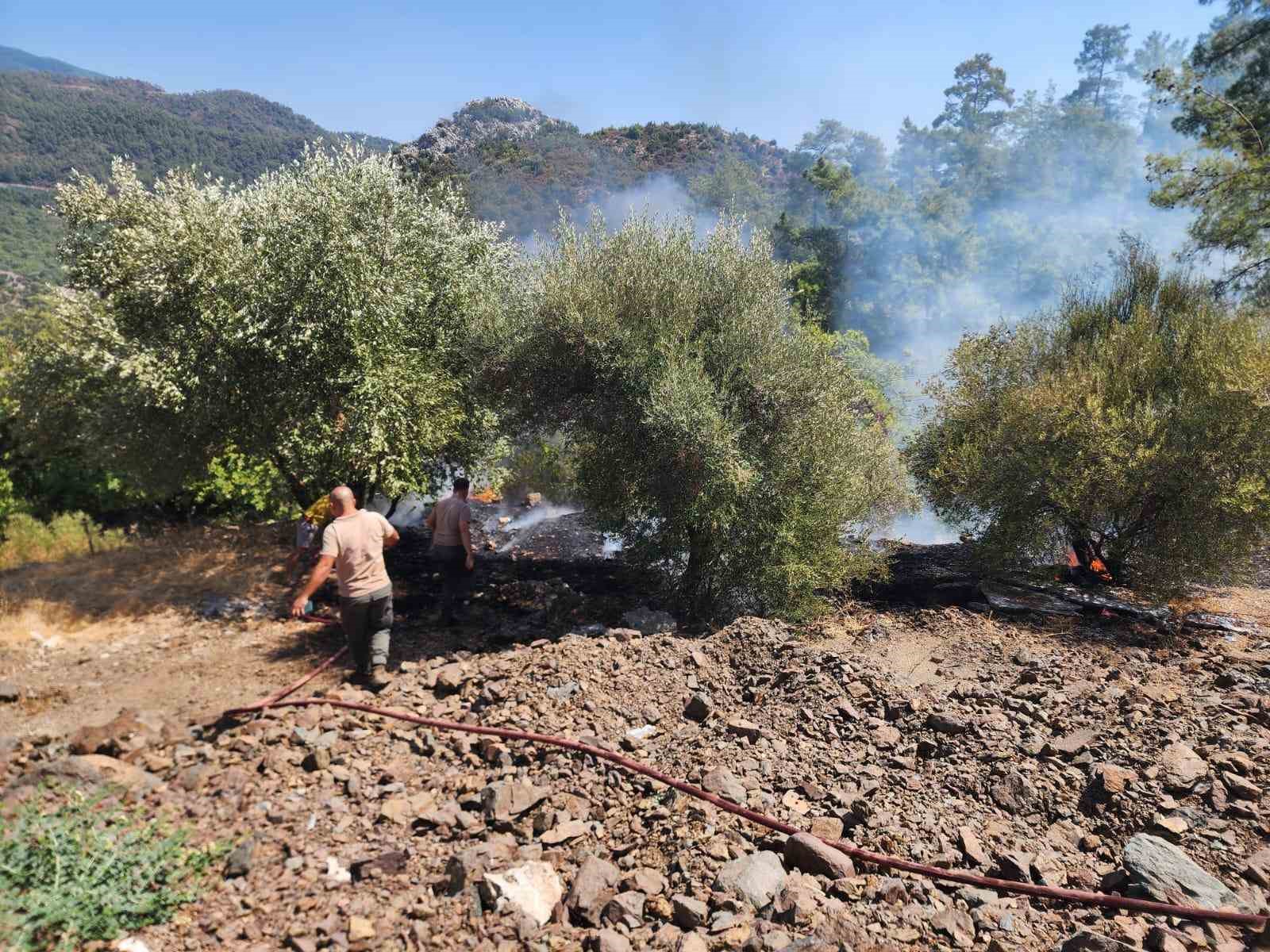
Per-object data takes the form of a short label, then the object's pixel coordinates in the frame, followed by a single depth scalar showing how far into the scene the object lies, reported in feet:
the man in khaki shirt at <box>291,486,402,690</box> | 22.89
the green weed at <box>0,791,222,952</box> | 12.93
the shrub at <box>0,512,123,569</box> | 42.80
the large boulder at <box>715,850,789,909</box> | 14.11
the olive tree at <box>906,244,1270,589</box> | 34.35
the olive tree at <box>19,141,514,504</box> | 33.42
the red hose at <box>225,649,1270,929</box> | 13.19
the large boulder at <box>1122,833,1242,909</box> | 13.80
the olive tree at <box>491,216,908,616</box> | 32.01
